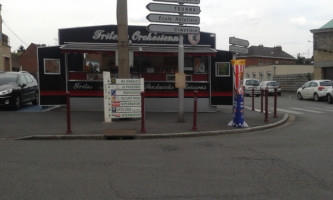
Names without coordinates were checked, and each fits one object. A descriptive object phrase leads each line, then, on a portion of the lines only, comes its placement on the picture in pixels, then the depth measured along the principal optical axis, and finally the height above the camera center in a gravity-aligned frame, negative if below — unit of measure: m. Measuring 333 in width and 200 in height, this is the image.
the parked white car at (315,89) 24.31 -0.91
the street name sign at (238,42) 11.67 +1.10
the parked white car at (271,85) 33.30 -0.79
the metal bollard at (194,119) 10.56 -1.21
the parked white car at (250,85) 34.03 -0.80
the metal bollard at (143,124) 10.18 -1.29
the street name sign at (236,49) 11.77 +0.86
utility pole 12.16 +1.20
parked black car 15.41 -0.52
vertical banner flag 11.28 -0.53
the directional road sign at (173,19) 11.45 +1.79
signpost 11.47 +1.75
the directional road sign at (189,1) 11.60 +2.35
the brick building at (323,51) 32.12 +2.14
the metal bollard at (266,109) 12.71 -1.11
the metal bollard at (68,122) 9.88 -1.18
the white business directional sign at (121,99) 11.72 -0.70
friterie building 15.39 +0.29
